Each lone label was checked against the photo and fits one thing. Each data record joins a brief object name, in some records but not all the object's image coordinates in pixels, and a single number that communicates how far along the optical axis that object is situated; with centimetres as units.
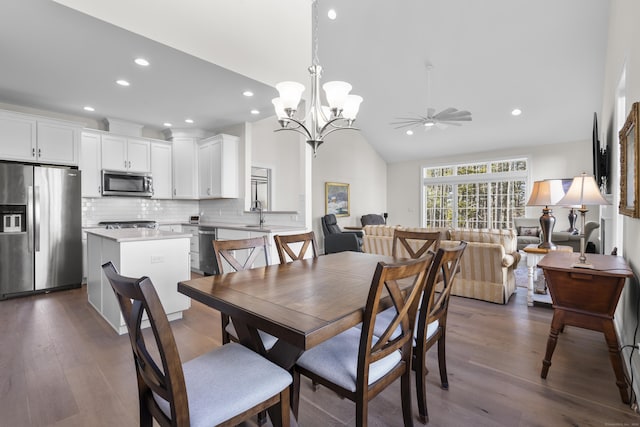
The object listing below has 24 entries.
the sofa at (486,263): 354
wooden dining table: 109
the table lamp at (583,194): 223
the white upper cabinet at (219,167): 512
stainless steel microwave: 484
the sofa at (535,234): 540
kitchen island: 279
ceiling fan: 490
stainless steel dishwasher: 475
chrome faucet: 467
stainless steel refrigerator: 379
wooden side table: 179
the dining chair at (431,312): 153
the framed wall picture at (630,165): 185
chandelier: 236
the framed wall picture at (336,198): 796
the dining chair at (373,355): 119
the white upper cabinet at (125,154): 486
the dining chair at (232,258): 166
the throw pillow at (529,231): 688
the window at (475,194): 791
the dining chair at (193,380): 93
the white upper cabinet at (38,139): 388
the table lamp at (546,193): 253
